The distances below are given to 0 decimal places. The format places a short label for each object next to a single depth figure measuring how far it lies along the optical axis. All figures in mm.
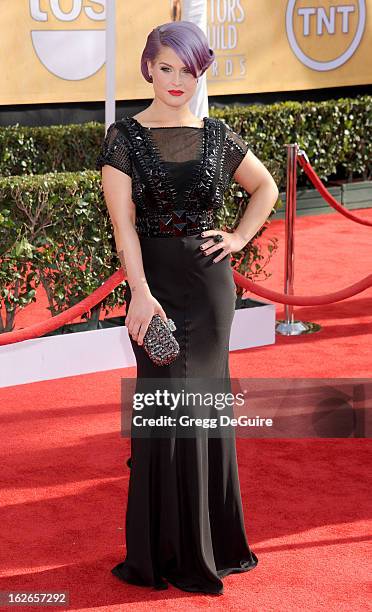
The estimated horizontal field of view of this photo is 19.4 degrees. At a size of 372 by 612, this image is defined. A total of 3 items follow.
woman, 3984
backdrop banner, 11609
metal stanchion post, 8211
